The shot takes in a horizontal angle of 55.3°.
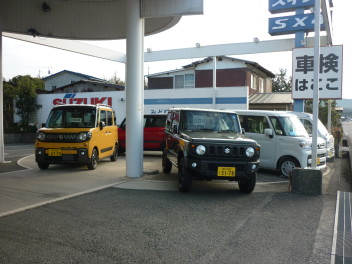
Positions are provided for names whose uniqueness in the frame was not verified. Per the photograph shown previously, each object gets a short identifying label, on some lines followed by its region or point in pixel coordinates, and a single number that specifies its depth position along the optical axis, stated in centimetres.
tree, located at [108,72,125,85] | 6067
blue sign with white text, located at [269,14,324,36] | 1406
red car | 1447
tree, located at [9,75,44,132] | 2562
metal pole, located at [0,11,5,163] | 1160
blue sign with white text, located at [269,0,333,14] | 1428
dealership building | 2098
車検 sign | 1225
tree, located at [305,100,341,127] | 2617
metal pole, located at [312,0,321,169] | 743
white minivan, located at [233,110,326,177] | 934
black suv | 670
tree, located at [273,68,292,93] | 6117
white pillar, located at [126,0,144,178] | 877
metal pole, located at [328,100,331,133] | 1983
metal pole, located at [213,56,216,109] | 2056
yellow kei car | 941
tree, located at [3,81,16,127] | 2680
